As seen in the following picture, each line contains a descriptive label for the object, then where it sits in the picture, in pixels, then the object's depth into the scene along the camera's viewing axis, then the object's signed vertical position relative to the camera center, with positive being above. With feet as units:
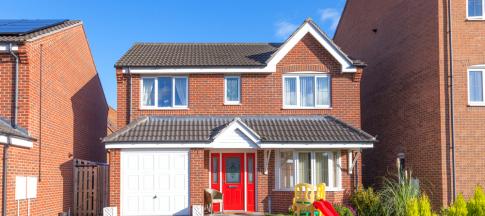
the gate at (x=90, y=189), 60.29 -7.01
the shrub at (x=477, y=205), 35.55 -5.35
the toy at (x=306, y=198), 50.19 -7.10
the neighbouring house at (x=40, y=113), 44.52 +2.32
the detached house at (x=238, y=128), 56.13 +0.77
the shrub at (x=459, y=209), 33.99 -5.42
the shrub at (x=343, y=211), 52.49 -8.61
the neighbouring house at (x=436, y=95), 56.24 +4.92
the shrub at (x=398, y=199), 46.48 -6.64
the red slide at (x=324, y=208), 40.82 -6.50
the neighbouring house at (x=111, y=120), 112.98 +3.96
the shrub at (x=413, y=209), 31.09 -4.98
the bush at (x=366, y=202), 53.67 -7.97
